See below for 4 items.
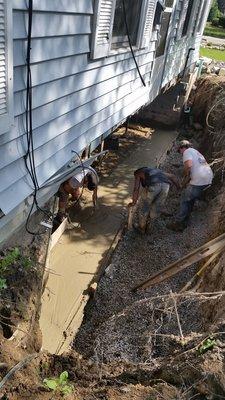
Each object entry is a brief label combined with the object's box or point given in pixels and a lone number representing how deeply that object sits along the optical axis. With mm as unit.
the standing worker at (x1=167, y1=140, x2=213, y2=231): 6582
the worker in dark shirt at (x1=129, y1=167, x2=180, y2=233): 6418
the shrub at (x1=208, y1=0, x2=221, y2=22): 36000
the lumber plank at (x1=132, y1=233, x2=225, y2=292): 4273
